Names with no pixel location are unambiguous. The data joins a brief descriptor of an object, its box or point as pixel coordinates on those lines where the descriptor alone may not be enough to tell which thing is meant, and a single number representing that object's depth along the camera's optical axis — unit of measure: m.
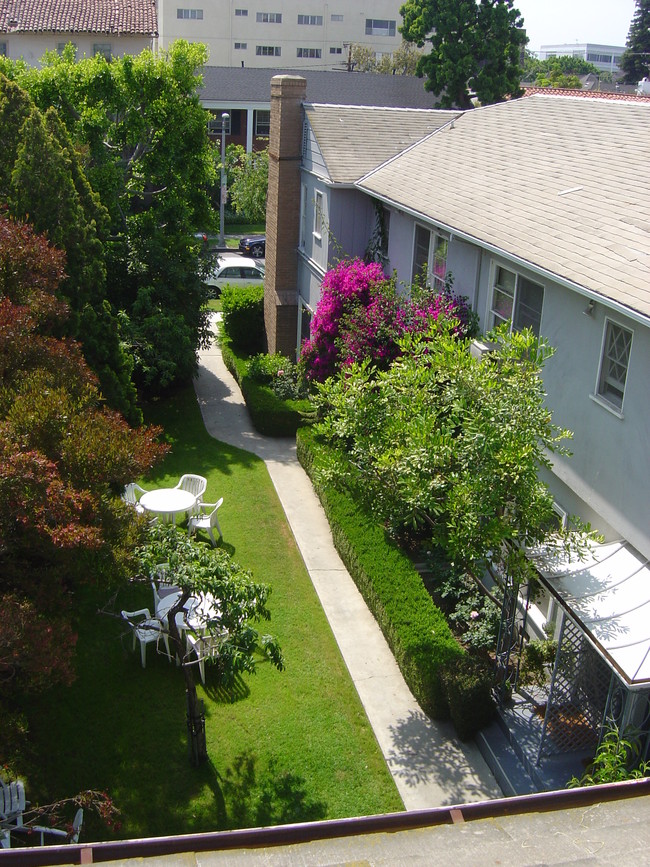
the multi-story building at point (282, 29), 74.44
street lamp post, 41.17
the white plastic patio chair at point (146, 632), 12.35
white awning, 9.01
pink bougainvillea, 16.05
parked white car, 34.56
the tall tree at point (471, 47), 46.25
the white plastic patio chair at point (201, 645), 11.77
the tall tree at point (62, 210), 15.53
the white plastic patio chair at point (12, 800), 9.05
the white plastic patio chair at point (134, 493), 15.99
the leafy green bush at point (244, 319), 26.80
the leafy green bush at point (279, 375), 22.36
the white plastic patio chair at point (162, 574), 9.48
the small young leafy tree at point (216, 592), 9.42
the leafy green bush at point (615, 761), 8.38
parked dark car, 43.47
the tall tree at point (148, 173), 21.25
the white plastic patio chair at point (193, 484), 17.06
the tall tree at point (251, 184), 41.16
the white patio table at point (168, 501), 15.55
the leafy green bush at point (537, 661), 12.21
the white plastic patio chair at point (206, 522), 15.77
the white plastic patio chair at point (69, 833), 8.38
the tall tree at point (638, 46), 86.31
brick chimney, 23.28
